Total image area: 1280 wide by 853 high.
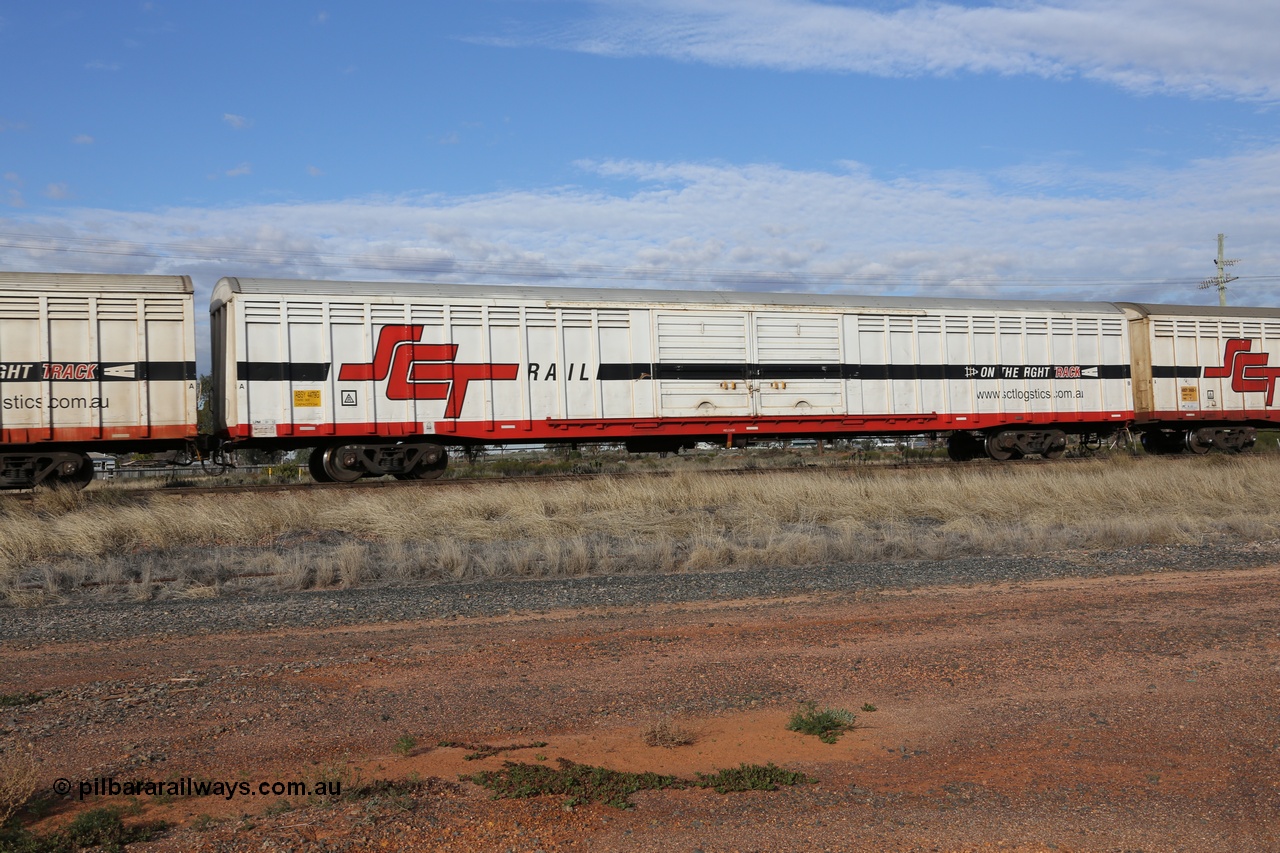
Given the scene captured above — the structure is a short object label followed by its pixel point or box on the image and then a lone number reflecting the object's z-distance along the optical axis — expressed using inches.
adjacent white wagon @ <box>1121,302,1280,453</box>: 855.7
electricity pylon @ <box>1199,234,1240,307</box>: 1834.4
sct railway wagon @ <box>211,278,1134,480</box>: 618.5
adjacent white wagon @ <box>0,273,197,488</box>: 569.0
